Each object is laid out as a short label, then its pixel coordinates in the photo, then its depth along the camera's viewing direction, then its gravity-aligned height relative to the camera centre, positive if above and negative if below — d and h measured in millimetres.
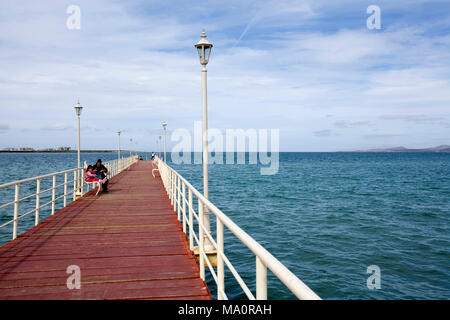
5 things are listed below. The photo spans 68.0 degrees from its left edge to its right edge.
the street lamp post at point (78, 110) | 16609 +2315
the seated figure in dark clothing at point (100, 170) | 13105 -554
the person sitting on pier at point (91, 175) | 12852 -734
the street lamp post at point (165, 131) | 32253 +2292
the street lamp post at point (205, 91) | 7594 +1497
